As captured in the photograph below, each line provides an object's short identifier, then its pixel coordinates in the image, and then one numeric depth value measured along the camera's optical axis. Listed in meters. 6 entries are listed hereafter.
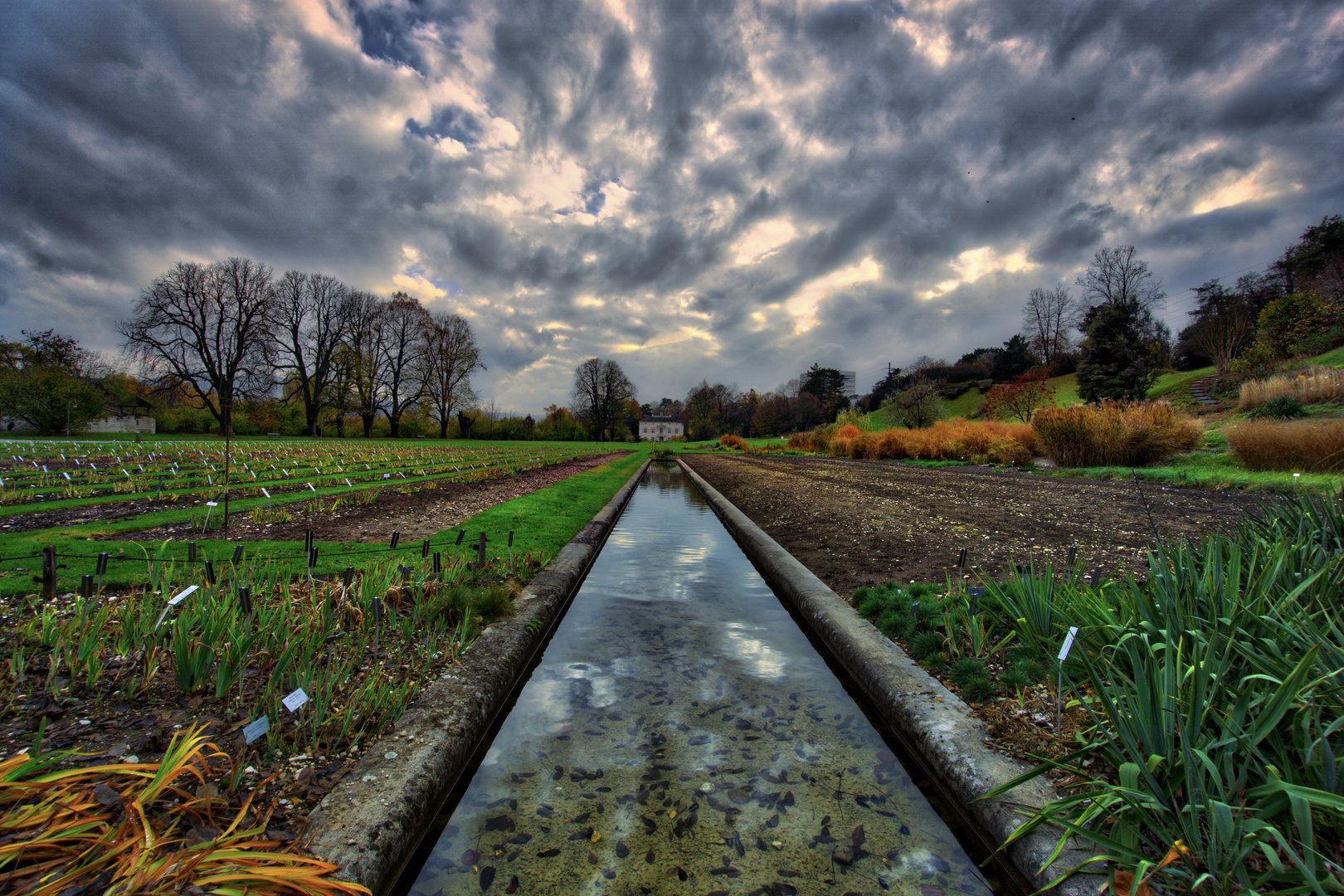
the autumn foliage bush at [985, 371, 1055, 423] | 29.14
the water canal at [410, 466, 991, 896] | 1.96
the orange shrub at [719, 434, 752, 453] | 43.02
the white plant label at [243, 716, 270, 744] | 2.03
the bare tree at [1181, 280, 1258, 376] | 35.28
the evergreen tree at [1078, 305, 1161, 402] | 30.92
